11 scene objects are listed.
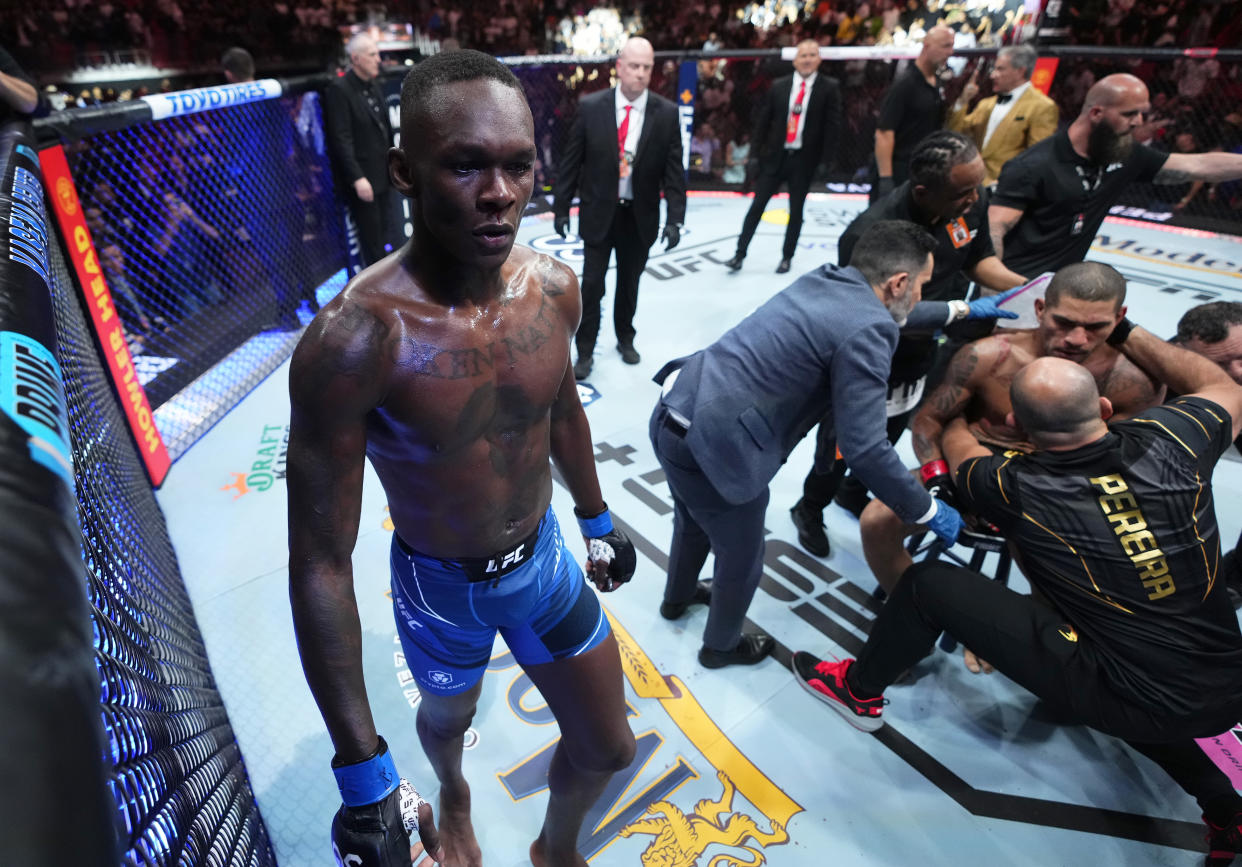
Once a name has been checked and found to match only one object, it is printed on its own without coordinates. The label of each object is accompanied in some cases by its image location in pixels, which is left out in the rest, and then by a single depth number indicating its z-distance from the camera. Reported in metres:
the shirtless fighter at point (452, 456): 1.13
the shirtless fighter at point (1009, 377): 2.30
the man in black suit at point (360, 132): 4.66
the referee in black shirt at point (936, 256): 2.60
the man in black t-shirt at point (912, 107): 4.75
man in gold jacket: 4.92
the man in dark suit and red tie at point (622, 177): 3.90
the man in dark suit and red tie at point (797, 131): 5.54
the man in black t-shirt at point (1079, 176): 3.12
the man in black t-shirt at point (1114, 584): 1.82
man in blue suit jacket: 1.92
